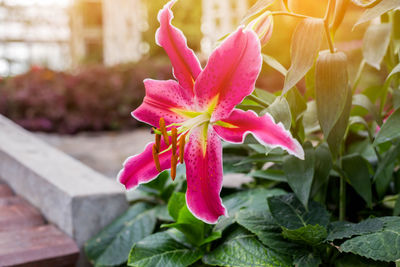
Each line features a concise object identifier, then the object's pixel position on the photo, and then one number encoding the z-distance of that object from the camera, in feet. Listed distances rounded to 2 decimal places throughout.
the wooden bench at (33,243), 3.63
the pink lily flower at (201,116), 1.72
